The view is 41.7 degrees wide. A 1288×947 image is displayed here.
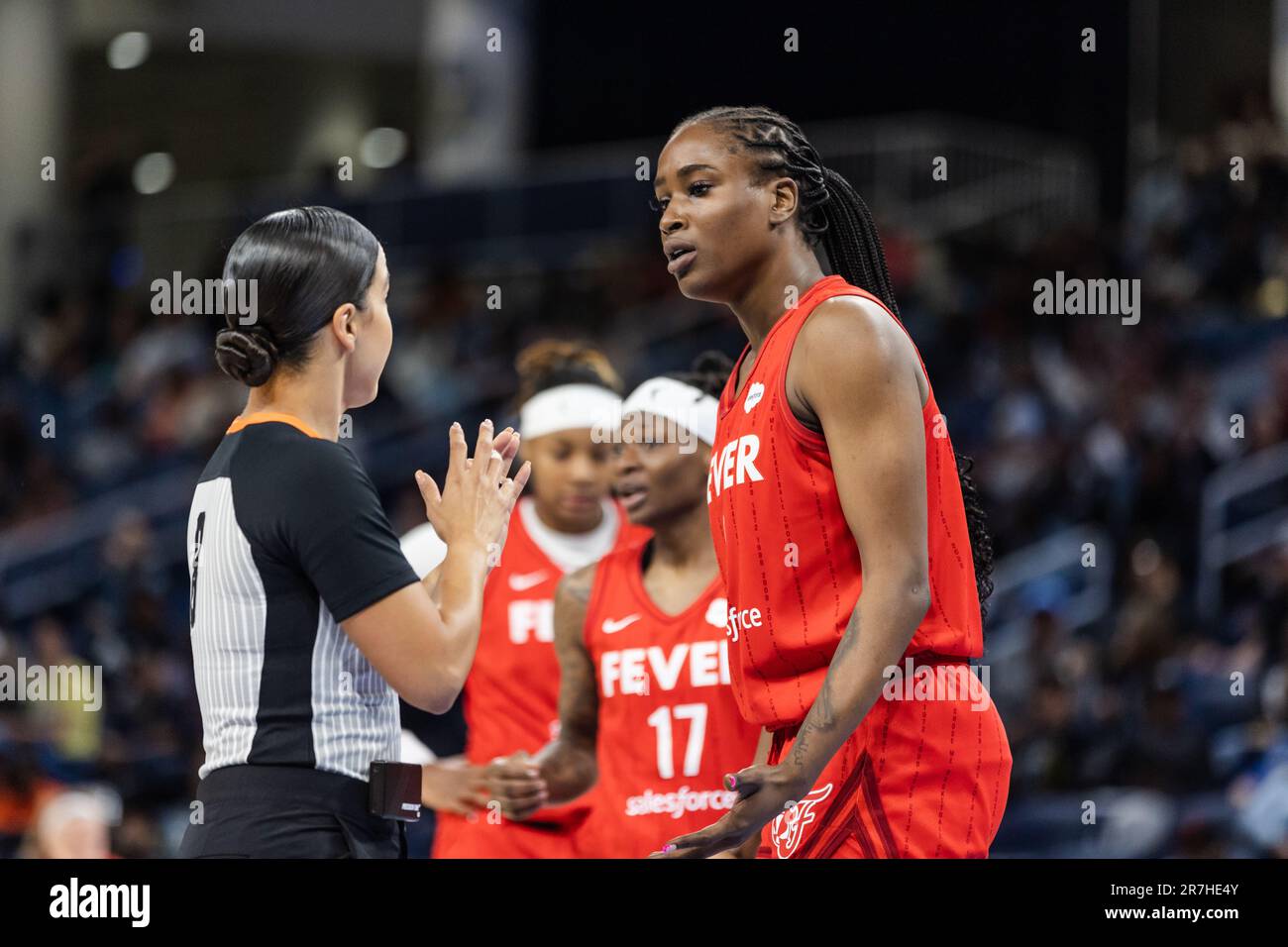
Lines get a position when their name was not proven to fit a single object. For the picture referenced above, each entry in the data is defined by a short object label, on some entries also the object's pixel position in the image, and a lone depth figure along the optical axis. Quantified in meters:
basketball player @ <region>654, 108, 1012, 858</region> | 2.81
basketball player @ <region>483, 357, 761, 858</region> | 4.18
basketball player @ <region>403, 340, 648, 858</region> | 4.87
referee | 2.76
